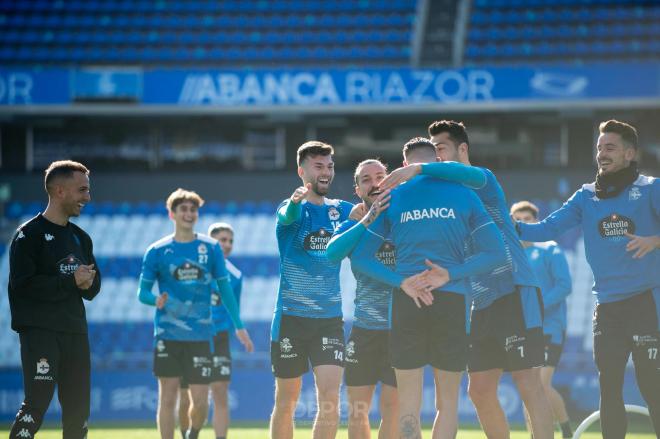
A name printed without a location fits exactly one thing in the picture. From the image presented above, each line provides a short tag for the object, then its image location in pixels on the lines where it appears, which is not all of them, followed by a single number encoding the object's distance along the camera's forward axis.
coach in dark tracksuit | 14.13
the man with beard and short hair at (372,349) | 15.27
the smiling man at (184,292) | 19.55
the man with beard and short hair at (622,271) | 14.66
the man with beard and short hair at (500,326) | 14.11
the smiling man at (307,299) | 15.39
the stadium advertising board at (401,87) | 39.53
